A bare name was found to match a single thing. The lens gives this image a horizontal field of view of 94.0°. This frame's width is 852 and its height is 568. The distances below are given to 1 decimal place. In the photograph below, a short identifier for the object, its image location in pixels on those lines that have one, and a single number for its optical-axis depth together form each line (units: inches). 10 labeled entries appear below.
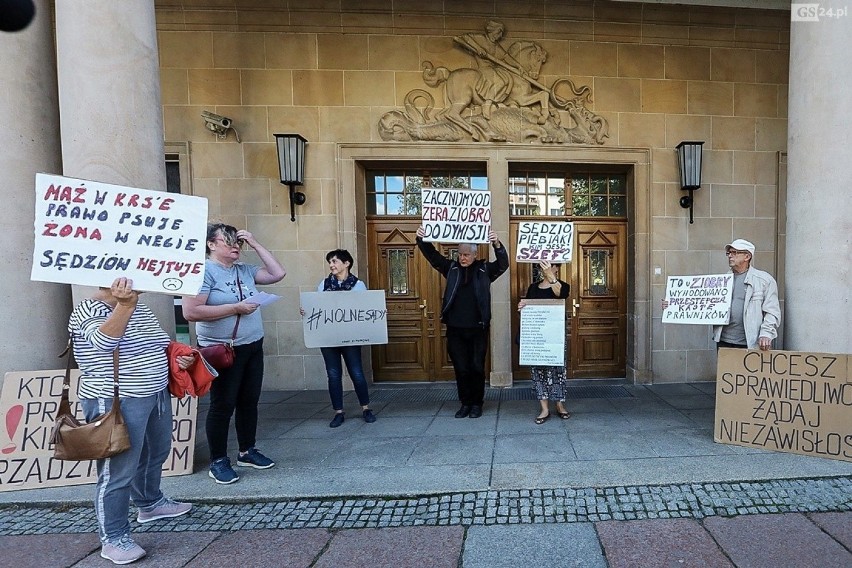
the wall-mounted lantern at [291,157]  209.6
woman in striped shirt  82.5
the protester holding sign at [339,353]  167.3
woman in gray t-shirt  113.3
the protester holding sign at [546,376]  165.2
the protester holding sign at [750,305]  136.7
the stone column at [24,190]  135.5
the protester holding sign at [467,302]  164.2
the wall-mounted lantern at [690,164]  217.9
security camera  212.1
